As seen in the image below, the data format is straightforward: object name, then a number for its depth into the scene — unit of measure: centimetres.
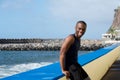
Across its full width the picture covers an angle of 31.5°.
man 322
